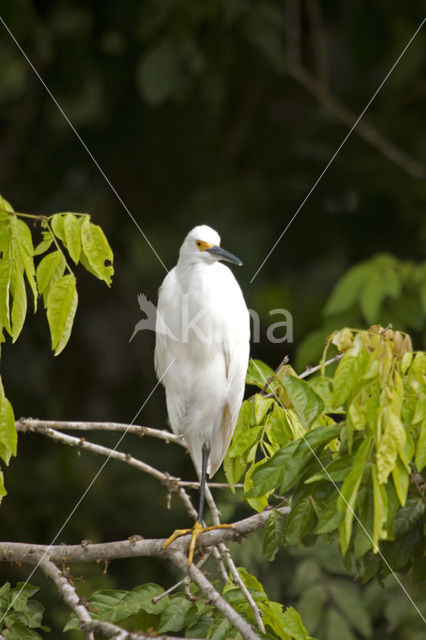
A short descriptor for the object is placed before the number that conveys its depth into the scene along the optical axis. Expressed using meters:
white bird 12.19
